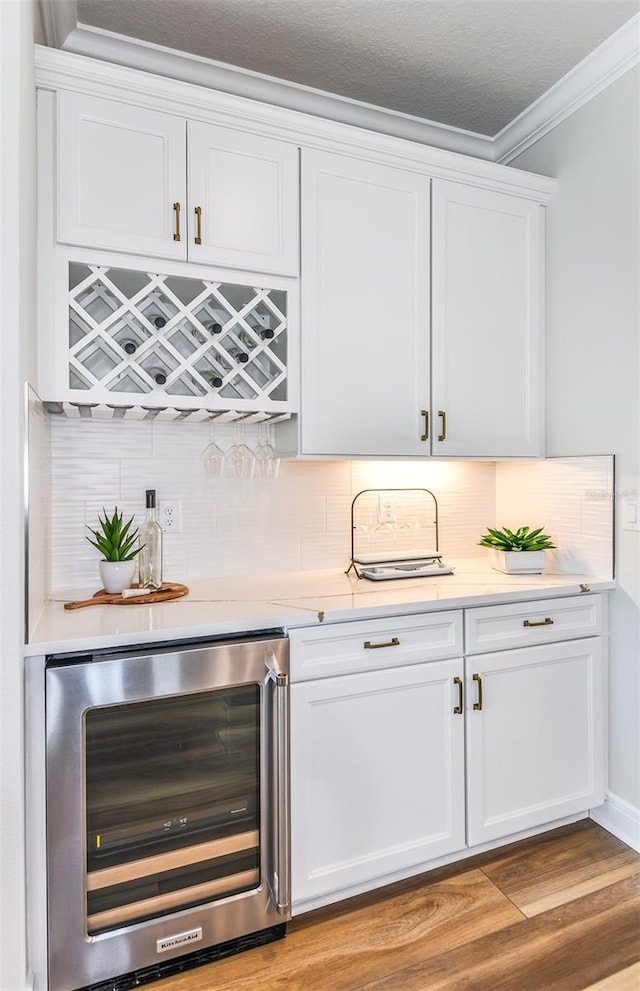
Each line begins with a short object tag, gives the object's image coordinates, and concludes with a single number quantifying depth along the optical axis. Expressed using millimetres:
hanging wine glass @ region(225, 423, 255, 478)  2193
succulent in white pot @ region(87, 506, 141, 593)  1938
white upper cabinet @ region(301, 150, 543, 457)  2094
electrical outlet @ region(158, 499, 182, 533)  2213
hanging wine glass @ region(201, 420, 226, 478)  2184
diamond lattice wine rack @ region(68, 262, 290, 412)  1804
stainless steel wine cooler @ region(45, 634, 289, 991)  1465
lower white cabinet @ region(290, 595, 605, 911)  1757
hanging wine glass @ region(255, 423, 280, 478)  2203
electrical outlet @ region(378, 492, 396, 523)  2592
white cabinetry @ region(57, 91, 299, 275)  1753
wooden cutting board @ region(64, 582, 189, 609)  1821
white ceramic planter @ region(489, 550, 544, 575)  2363
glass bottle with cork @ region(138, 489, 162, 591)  2057
